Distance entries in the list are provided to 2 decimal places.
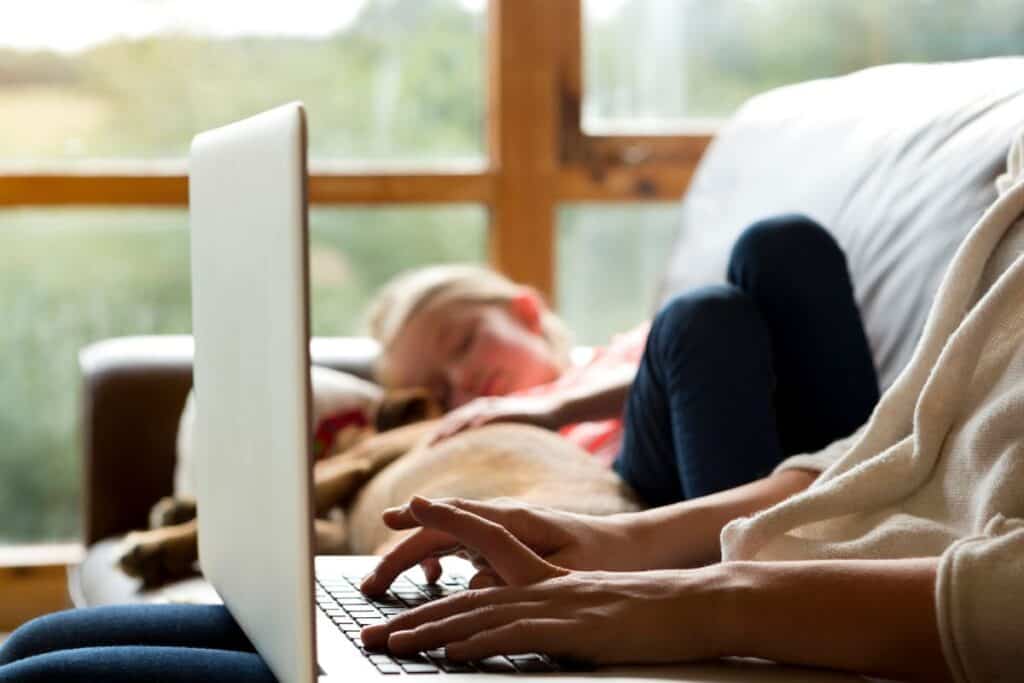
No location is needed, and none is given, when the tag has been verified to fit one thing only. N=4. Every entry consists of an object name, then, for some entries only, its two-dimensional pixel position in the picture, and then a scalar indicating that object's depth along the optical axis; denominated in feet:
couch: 7.41
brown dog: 7.61
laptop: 5.04
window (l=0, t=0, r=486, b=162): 10.76
